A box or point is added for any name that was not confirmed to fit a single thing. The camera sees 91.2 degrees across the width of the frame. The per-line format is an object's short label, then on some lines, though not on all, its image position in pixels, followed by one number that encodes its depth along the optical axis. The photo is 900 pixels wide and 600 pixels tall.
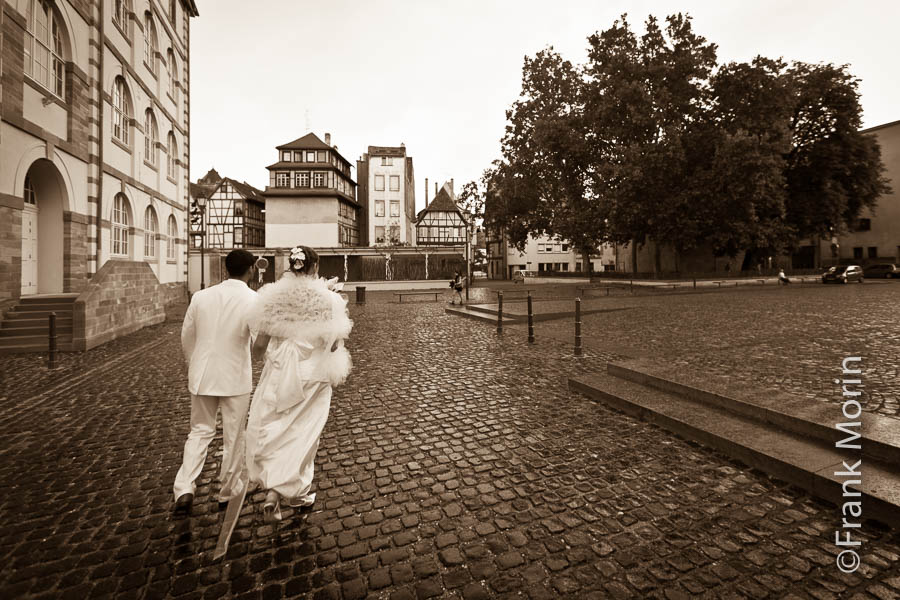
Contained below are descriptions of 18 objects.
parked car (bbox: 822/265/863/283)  35.41
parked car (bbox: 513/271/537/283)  51.22
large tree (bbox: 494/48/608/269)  31.38
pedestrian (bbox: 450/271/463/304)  21.75
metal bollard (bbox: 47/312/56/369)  8.55
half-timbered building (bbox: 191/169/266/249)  50.53
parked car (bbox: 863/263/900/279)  41.16
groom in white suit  3.50
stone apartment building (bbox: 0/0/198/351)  10.98
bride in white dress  3.23
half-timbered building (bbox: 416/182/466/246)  61.62
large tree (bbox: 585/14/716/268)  28.17
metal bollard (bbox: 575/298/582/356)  9.48
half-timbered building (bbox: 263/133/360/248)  48.81
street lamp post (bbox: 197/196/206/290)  21.16
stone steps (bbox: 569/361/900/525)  3.56
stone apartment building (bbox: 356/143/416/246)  58.69
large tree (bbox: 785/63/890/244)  34.84
